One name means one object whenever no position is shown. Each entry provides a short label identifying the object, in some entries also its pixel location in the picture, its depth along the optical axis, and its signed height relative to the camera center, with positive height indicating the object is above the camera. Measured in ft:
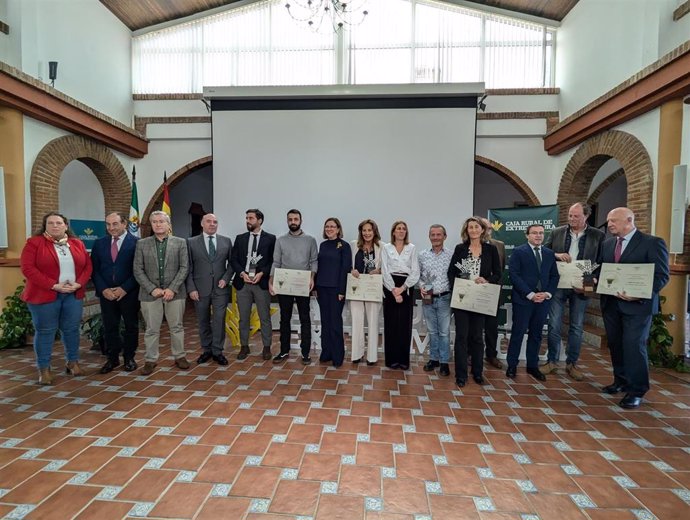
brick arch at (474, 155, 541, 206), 22.20 +4.00
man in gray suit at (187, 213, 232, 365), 12.55 -1.32
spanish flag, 19.83 +2.12
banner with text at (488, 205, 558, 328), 15.85 +0.87
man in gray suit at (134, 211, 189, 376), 11.58 -1.23
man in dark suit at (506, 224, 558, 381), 11.38 -1.15
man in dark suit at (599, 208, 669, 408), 9.48 -1.53
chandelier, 22.72 +13.78
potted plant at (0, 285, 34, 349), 14.33 -3.22
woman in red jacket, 10.40 -1.20
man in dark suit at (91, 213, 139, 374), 11.60 -1.44
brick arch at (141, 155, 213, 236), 23.36 +3.69
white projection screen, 19.53 +4.54
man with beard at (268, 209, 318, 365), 12.87 -0.70
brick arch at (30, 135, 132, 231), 16.33 +3.39
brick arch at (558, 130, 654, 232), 14.61 +3.44
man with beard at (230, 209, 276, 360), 12.82 -0.77
